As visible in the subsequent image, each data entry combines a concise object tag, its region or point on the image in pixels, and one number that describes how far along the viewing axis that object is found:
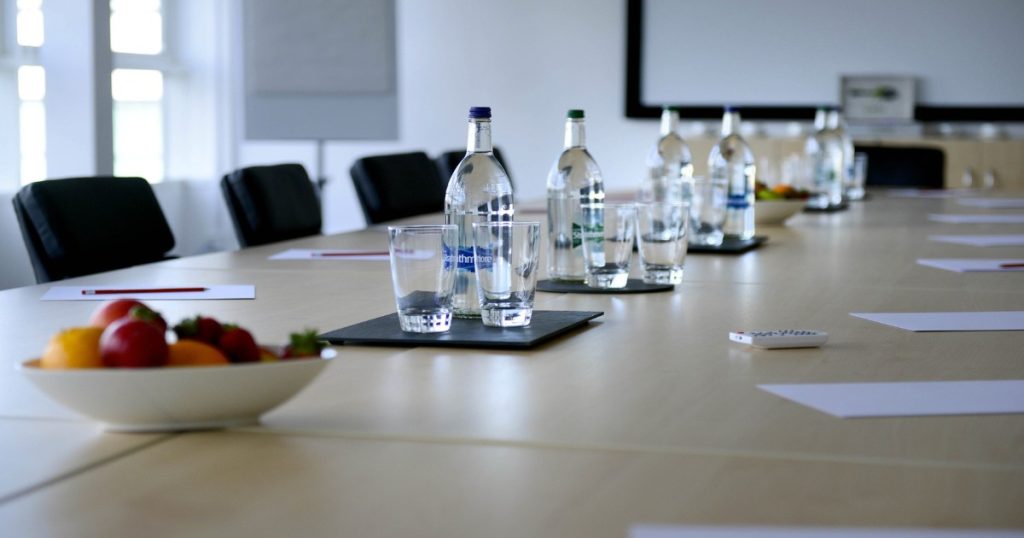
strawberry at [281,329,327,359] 1.14
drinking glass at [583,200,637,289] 2.20
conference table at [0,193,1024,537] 0.93
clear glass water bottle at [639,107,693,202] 3.66
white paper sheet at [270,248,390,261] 2.84
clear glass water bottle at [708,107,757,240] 3.31
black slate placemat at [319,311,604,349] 1.62
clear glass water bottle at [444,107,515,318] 1.83
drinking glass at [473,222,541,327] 1.72
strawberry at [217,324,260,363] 1.14
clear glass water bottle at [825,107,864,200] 5.29
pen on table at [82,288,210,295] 2.18
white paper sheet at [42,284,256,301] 2.12
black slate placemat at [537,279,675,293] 2.21
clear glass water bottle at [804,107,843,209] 4.74
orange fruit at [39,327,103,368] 1.08
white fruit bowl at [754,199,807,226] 3.82
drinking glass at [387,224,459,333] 1.62
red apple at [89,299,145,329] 1.17
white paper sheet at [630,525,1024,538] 0.88
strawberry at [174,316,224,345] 1.15
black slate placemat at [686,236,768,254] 3.01
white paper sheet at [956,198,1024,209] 4.87
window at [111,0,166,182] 7.35
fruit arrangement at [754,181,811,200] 4.01
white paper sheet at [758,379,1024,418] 1.28
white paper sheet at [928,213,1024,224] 4.10
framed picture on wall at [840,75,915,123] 7.81
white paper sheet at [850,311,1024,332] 1.86
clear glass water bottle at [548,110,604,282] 2.31
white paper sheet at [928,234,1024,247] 3.33
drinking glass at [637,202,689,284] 2.26
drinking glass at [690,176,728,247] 3.11
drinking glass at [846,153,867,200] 5.28
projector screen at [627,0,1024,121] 7.79
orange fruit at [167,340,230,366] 1.10
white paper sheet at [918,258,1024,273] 2.71
